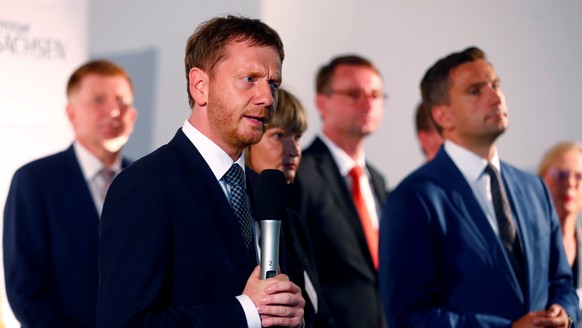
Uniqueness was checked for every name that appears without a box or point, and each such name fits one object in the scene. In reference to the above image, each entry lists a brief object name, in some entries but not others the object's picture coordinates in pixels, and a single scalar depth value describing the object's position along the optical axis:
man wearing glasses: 8.38
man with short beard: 3.90
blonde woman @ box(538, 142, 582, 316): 9.48
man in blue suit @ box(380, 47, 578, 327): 6.49
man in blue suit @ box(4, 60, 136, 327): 7.22
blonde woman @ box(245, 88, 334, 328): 5.80
